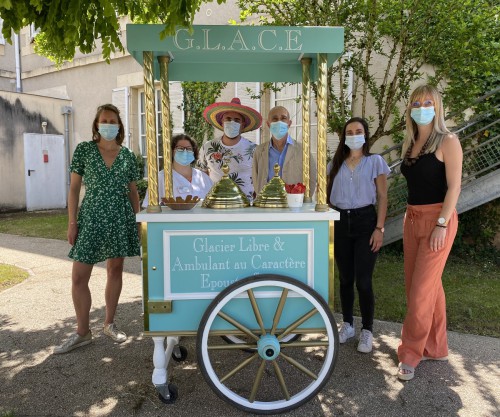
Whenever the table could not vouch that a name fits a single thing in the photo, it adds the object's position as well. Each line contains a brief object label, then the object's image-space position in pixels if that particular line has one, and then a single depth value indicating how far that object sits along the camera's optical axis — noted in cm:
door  1154
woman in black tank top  278
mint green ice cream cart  238
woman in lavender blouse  321
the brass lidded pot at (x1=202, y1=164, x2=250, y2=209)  267
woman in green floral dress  325
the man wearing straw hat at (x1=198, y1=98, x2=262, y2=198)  381
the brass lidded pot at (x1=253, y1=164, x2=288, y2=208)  267
